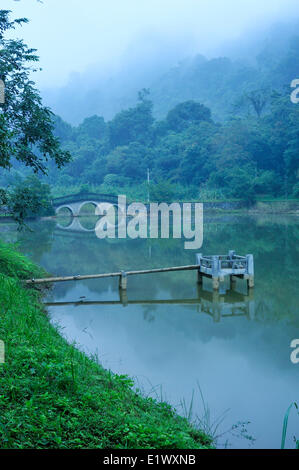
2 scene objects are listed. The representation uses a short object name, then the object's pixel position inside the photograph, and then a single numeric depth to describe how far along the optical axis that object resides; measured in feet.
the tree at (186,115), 176.14
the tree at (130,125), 184.96
